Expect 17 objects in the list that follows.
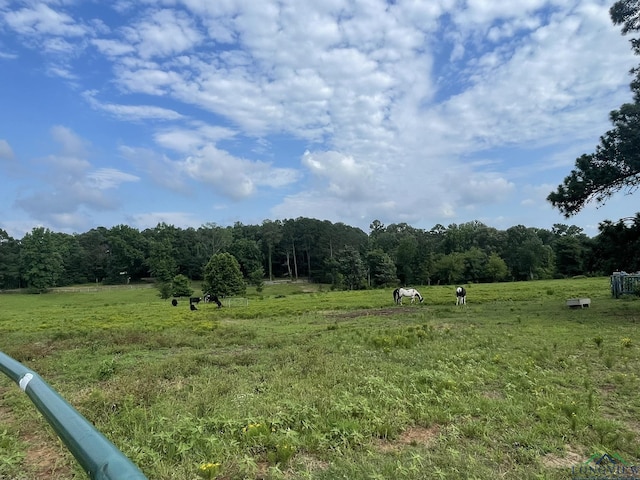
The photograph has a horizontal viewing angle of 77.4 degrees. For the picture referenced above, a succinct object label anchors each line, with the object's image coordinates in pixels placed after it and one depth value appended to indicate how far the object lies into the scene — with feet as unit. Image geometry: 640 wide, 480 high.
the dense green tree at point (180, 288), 177.88
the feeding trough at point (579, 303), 65.31
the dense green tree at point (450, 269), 236.63
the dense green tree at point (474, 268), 242.17
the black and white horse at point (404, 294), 96.64
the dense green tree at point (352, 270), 239.91
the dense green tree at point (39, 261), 231.09
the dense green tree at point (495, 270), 236.22
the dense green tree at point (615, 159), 49.67
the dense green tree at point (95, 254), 301.02
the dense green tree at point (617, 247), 54.03
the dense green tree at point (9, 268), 254.65
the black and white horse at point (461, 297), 85.15
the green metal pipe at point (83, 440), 4.32
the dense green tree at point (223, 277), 137.08
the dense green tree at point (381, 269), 239.30
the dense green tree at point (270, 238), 324.80
